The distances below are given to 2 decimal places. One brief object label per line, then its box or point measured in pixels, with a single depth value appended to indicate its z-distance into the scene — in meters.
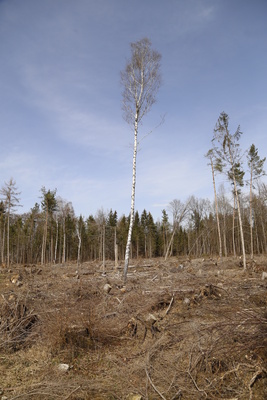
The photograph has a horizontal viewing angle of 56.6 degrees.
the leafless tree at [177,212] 38.72
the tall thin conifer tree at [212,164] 23.02
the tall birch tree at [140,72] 14.83
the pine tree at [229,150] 18.21
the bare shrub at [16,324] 5.99
